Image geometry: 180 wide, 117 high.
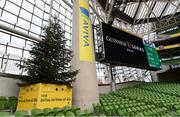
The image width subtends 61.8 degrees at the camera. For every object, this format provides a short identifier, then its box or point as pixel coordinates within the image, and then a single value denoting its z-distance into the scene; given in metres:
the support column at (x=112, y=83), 10.46
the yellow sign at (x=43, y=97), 3.90
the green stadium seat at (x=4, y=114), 2.50
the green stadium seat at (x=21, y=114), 2.57
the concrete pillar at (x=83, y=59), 5.23
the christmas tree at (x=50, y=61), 4.36
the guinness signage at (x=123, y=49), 8.48
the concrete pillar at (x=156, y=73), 19.08
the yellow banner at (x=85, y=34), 5.89
